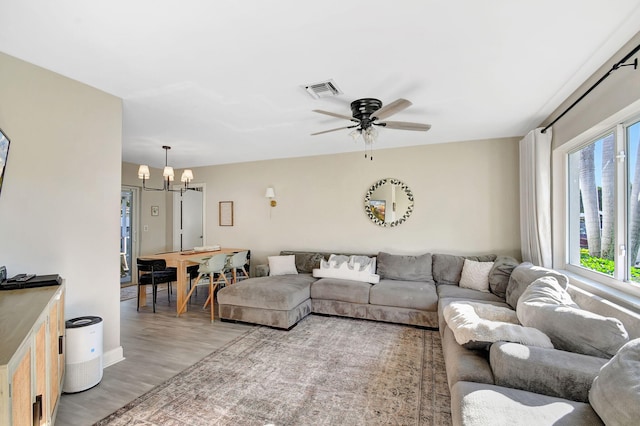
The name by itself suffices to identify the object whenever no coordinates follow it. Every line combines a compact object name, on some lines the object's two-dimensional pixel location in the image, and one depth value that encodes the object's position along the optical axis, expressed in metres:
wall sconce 5.31
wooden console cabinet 0.94
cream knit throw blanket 1.62
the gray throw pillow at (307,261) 4.70
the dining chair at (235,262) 4.38
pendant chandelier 4.09
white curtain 3.26
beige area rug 1.92
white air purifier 2.15
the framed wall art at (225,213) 5.88
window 2.09
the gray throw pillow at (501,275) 3.34
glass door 5.85
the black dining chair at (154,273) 3.99
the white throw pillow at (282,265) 4.64
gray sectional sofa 1.16
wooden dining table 3.98
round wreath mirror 4.59
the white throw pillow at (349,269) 4.17
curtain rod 1.77
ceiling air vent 2.45
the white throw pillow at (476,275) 3.63
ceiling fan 2.62
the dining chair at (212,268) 3.95
